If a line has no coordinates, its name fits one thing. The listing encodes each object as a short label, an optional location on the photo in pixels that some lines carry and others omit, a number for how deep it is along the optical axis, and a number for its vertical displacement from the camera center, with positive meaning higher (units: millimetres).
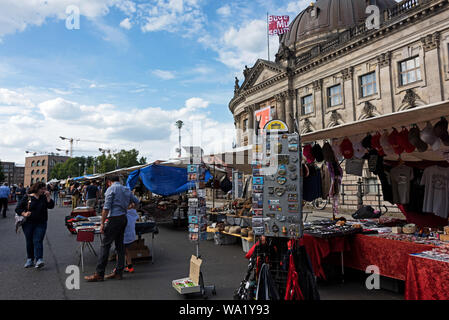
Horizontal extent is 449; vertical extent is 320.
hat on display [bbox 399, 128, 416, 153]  4871 +722
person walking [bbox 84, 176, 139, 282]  5570 -745
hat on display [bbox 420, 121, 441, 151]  4402 +708
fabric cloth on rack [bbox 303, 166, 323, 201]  5938 +12
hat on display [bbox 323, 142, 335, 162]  6113 +669
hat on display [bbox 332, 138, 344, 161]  6031 +788
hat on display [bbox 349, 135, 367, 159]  5723 +758
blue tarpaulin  12047 +307
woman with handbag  6438 -752
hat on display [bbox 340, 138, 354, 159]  5867 +736
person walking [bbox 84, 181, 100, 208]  15664 -490
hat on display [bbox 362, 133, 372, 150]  5488 +808
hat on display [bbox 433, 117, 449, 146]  4281 +793
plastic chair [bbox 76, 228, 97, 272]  6218 -1013
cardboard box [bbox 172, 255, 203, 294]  4746 -1610
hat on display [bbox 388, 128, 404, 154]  4950 +733
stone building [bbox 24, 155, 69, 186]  109000 +7561
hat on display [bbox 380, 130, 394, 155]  5191 +754
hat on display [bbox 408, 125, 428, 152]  4672 +726
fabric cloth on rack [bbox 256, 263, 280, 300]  3922 -1341
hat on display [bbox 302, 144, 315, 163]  6218 +680
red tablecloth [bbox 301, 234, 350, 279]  5328 -1138
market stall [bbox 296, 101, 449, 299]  4387 +52
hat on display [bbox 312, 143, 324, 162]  6176 +696
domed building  18922 +9762
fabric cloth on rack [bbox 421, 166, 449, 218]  5625 -97
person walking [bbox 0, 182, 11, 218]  16297 -537
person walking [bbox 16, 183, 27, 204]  19234 -254
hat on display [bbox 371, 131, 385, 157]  5310 +778
